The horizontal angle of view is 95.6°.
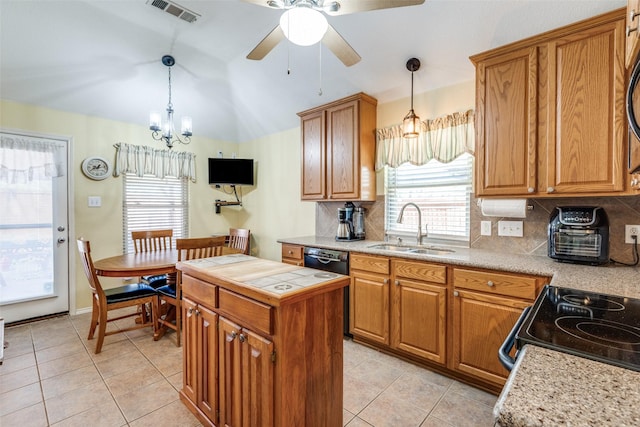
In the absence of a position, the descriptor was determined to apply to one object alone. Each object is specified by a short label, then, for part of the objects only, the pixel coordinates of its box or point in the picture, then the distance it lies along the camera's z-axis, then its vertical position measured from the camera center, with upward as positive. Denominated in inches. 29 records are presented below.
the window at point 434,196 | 106.9 +5.9
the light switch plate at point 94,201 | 140.4 +4.3
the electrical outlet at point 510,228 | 91.9 -5.5
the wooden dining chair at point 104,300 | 101.0 -32.7
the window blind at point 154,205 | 153.5 +3.1
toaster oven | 71.3 -6.0
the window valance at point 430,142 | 101.0 +26.2
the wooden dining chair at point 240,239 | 155.3 -16.0
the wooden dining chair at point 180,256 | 107.0 -17.8
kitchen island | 48.1 -24.8
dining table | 99.7 -19.7
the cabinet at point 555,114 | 67.9 +25.3
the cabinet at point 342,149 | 120.4 +27.0
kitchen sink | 99.7 -14.1
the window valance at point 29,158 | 120.8 +22.6
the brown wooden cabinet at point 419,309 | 85.6 -30.3
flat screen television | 176.2 +24.6
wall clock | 138.0 +20.8
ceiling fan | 56.3 +41.8
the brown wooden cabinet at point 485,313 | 72.6 -27.4
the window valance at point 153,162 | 148.7 +26.9
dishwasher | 108.2 -19.7
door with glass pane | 122.1 -7.4
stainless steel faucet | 112.8 -4.4
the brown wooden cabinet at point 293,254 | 122.9 -18.9
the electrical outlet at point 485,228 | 98.6 -5.8
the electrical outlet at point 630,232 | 74.9 -5.4
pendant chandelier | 106.7 +33.6
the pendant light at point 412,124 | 97.2 +29.2
